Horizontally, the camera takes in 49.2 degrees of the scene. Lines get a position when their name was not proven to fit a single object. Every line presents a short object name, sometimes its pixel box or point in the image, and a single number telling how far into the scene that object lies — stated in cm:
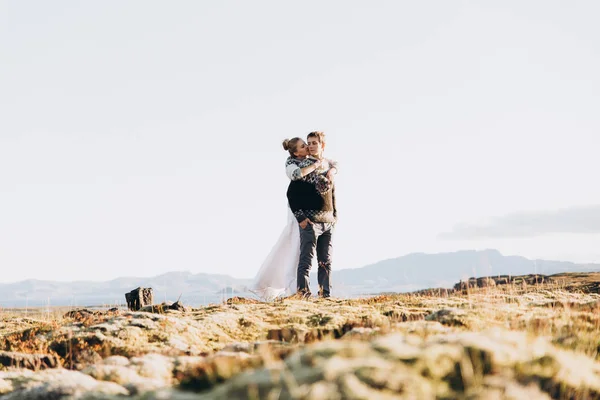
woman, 1623
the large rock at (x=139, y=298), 1491
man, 1499
